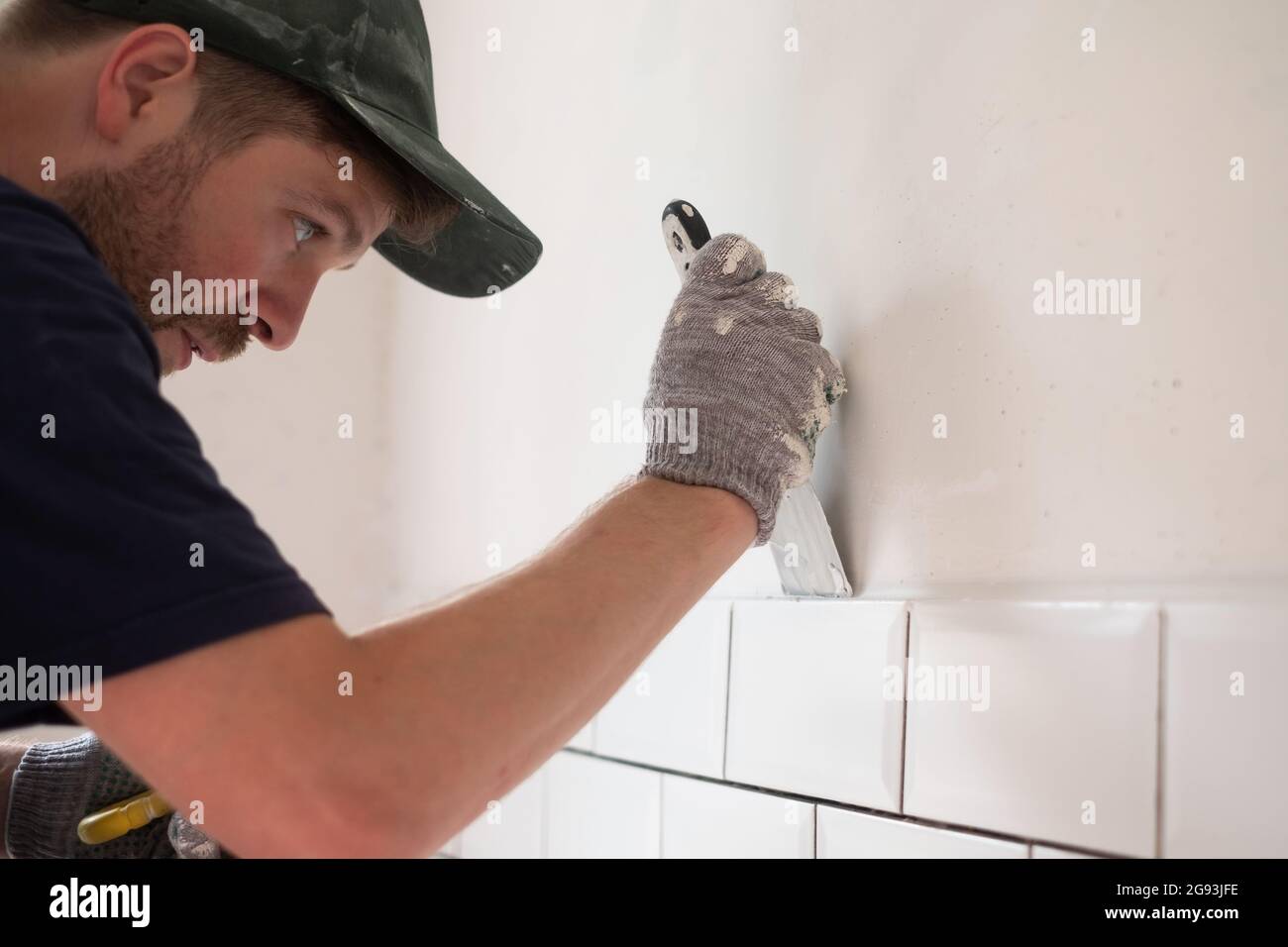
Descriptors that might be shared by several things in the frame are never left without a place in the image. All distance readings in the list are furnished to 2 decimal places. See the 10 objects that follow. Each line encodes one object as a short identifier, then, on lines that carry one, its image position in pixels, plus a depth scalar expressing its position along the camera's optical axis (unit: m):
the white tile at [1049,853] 0.63
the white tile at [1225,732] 0.54
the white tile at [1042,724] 0.60
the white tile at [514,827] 1.16
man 0.44
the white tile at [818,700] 0.74
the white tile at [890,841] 0.67
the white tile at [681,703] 0.91
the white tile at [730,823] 0.81
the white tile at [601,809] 0.98
